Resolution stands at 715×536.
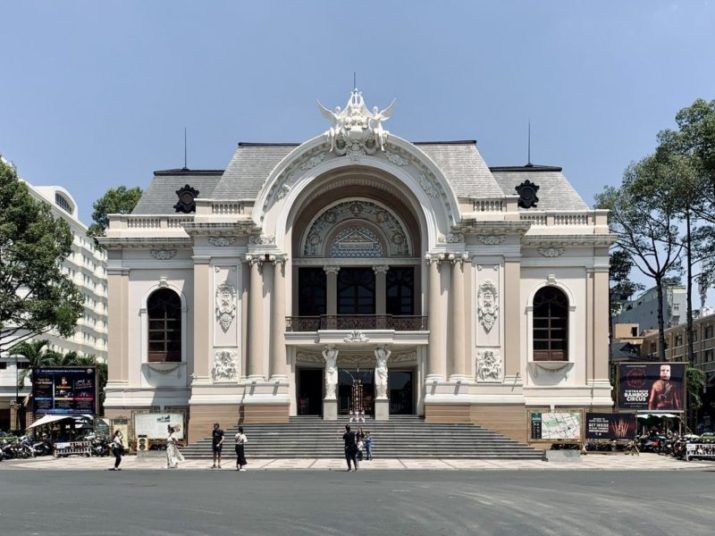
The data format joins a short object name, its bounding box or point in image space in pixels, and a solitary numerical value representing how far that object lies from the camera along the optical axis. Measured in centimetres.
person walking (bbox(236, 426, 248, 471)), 3945
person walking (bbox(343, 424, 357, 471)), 3824
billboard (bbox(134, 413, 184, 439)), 5081
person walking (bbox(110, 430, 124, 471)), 3950
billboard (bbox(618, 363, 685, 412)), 5266
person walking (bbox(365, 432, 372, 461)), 4530
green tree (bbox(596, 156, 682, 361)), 6788
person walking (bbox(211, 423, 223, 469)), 4144
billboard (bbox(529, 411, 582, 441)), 5022
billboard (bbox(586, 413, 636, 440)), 5041
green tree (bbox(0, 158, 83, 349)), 5781
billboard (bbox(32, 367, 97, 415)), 5344
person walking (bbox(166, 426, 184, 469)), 4103
